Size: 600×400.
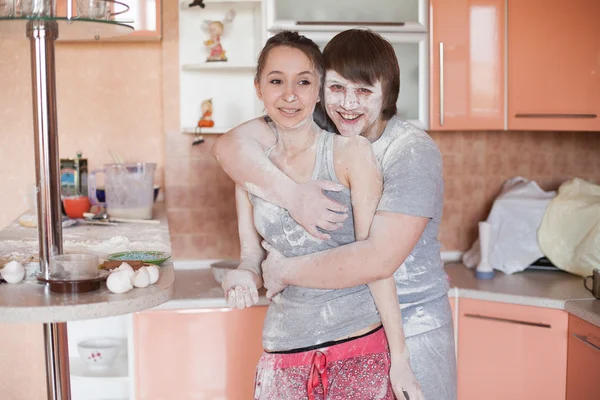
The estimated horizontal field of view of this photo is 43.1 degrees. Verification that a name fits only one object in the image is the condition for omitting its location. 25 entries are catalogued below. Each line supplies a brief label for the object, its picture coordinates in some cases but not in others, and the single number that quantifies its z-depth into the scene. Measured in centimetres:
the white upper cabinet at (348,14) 291
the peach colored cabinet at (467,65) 302
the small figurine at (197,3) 296
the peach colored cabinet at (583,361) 255
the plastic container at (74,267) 157
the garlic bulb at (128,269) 160
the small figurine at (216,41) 306
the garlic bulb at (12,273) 164
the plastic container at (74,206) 288
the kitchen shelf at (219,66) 302
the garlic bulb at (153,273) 165
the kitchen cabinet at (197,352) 279
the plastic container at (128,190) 283
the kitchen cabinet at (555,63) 299
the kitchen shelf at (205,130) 310
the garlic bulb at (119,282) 156
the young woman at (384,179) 151
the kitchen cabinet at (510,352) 276
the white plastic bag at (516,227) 319
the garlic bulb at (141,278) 161
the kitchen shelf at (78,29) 171
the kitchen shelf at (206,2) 296
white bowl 286
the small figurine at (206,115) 308
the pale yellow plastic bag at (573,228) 300
